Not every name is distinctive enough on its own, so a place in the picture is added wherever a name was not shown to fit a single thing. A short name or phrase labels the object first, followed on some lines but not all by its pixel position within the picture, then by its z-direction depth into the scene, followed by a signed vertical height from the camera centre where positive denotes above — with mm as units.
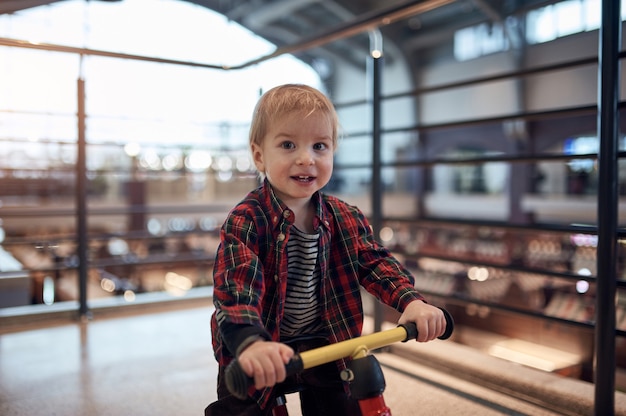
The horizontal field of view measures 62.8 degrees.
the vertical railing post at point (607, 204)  1349 -19
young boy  963 -135
